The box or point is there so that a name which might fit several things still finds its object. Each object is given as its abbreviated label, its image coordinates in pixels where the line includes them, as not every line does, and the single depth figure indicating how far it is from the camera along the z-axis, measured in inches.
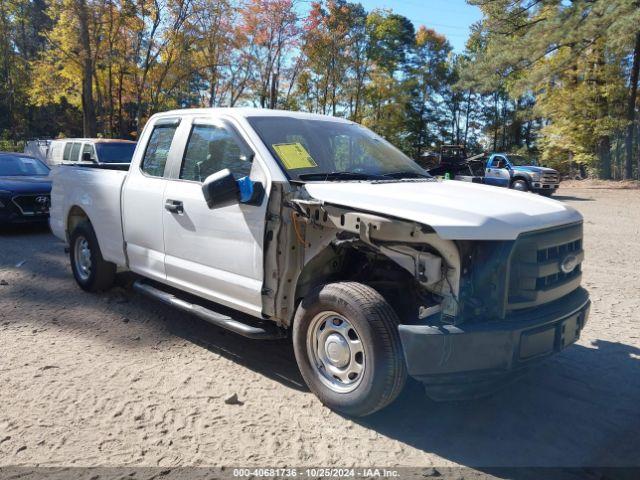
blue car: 369.1
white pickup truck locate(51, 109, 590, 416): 118.3
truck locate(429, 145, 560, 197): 808.3
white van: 500.1
